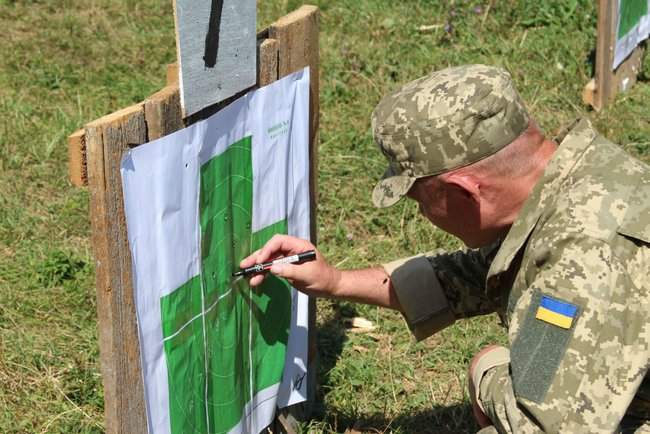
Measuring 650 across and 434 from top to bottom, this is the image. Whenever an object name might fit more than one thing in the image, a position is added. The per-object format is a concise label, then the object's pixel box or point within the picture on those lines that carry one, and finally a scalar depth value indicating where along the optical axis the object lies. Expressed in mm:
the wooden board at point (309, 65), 2857
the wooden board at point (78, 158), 2045
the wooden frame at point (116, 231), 2064
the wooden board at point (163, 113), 2211
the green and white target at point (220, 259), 2285
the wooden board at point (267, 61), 2723
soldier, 2174
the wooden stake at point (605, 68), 5527
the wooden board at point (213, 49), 2297
